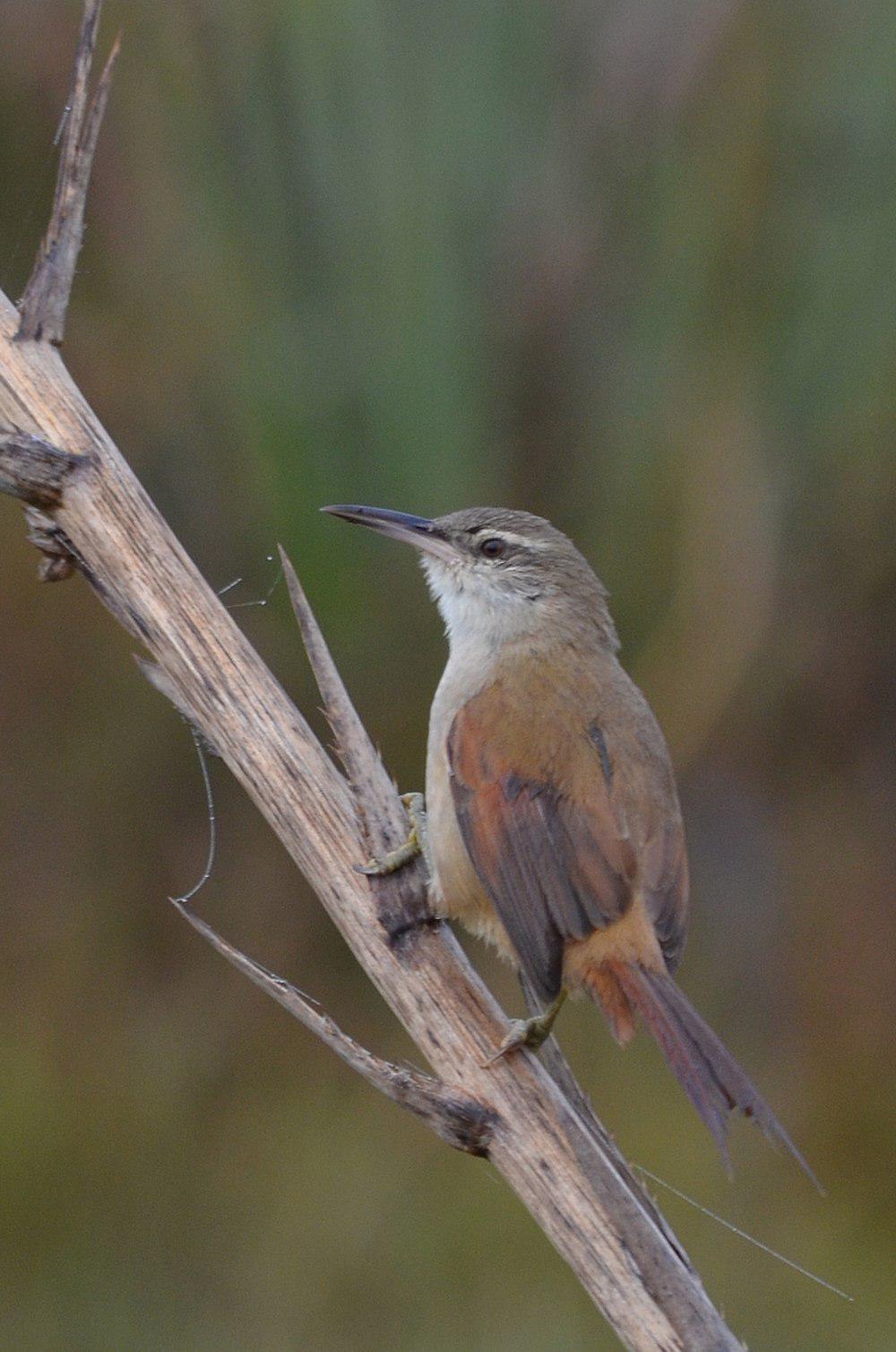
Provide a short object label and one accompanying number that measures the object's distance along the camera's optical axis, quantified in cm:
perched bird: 458
